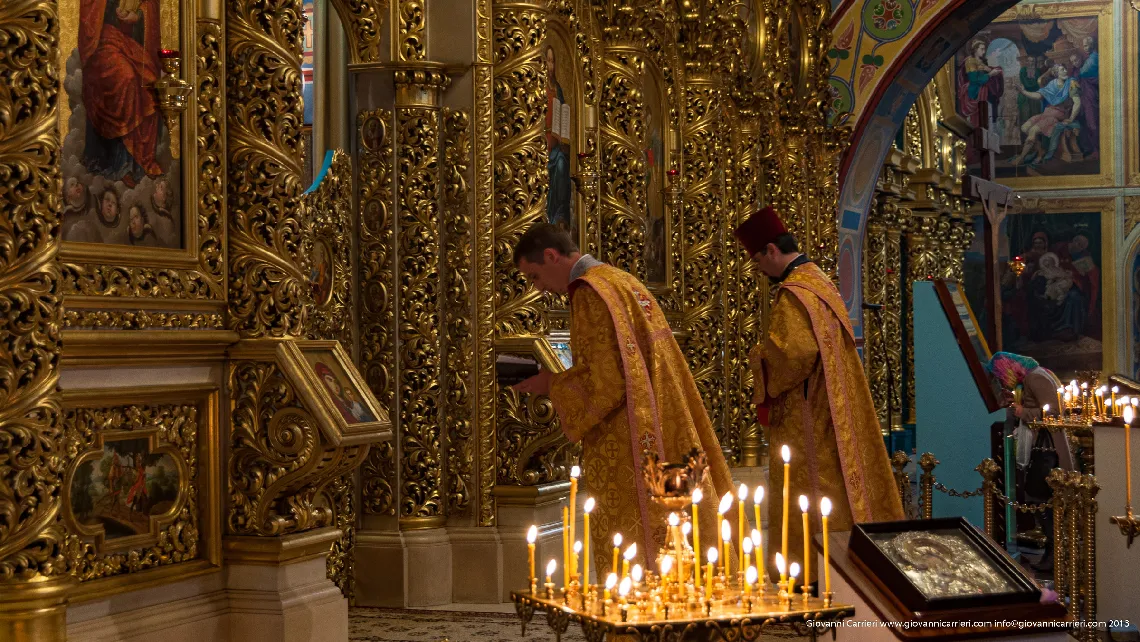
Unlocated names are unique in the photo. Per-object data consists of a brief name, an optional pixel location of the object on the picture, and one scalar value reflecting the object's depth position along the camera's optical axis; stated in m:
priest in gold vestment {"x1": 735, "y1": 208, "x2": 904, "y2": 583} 6.73
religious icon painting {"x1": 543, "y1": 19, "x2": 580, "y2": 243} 8.37
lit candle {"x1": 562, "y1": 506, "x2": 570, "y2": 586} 3.39
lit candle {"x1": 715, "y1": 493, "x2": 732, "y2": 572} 3.30
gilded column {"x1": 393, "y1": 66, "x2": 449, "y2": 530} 7.38
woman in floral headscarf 10.20
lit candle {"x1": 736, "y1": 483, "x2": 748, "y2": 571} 3.51
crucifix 18.41
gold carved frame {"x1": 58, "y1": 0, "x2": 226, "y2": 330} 4.77
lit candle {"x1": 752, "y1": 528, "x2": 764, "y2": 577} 3.31
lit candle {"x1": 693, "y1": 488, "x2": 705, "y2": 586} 3.36
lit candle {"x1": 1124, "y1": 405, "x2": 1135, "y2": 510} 5.60
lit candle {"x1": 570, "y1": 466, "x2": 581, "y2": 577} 3.43
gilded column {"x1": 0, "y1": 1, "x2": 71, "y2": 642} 3.91
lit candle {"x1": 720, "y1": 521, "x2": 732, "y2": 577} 3.24
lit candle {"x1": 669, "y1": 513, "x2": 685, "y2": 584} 3.32
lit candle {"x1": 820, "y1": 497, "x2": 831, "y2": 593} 3.71
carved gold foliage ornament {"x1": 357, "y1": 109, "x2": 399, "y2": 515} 7.38
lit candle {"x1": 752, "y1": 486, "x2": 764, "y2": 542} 3.51
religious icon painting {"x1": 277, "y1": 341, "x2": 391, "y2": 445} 5.16
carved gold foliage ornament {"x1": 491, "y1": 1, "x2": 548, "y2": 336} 7.55
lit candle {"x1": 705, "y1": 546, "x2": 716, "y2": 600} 3.27
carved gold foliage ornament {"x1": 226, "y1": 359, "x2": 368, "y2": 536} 5.20
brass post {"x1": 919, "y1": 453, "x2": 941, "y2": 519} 7.14
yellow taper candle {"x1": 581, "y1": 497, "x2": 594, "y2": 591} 3.42
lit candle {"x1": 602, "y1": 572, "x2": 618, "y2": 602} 3.29
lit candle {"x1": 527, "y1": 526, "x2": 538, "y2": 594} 3.30
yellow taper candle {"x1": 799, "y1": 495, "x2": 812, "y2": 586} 3.22
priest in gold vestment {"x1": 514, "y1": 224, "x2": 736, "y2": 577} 5.27
